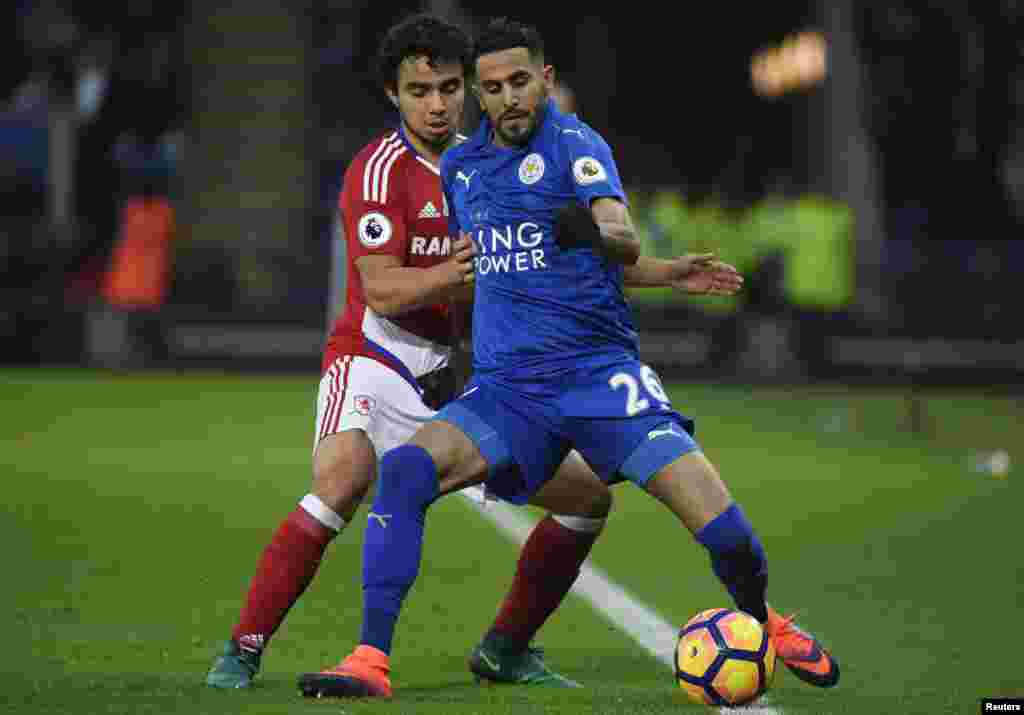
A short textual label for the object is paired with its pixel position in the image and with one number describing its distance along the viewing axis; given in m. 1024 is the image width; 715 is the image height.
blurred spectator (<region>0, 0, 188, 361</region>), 62.62
